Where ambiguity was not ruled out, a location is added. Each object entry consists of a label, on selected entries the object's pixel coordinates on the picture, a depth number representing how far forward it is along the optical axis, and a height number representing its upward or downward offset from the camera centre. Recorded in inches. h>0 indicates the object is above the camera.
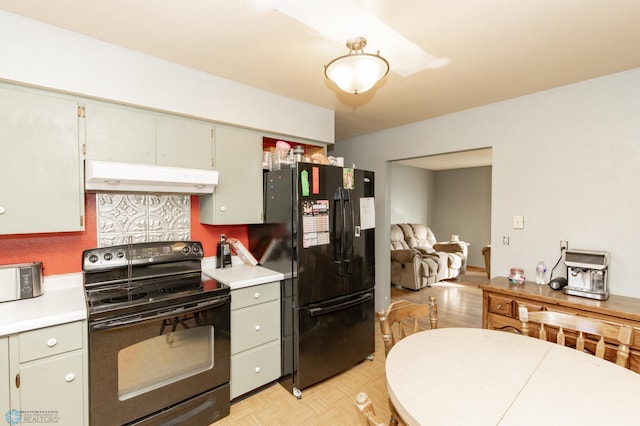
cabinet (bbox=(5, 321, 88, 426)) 57.4 -33.5
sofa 208.2 -36.8
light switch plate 108.9 -5.0
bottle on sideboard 101.5 -21.5
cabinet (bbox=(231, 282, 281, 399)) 87.4 -39.1
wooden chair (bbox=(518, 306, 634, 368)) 56.9 -24.4
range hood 72.0 +7.4
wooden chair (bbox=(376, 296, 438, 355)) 63.8 -24.9
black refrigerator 92.1 -17.4
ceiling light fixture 63.1 +29.9
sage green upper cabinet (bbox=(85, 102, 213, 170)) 75.9 +19.0
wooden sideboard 76.9 -27.5
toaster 67.7 -17.1
